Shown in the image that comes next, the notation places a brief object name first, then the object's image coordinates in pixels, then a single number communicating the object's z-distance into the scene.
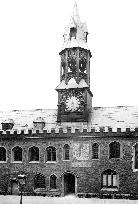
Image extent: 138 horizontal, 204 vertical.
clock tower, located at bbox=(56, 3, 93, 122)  39.81
